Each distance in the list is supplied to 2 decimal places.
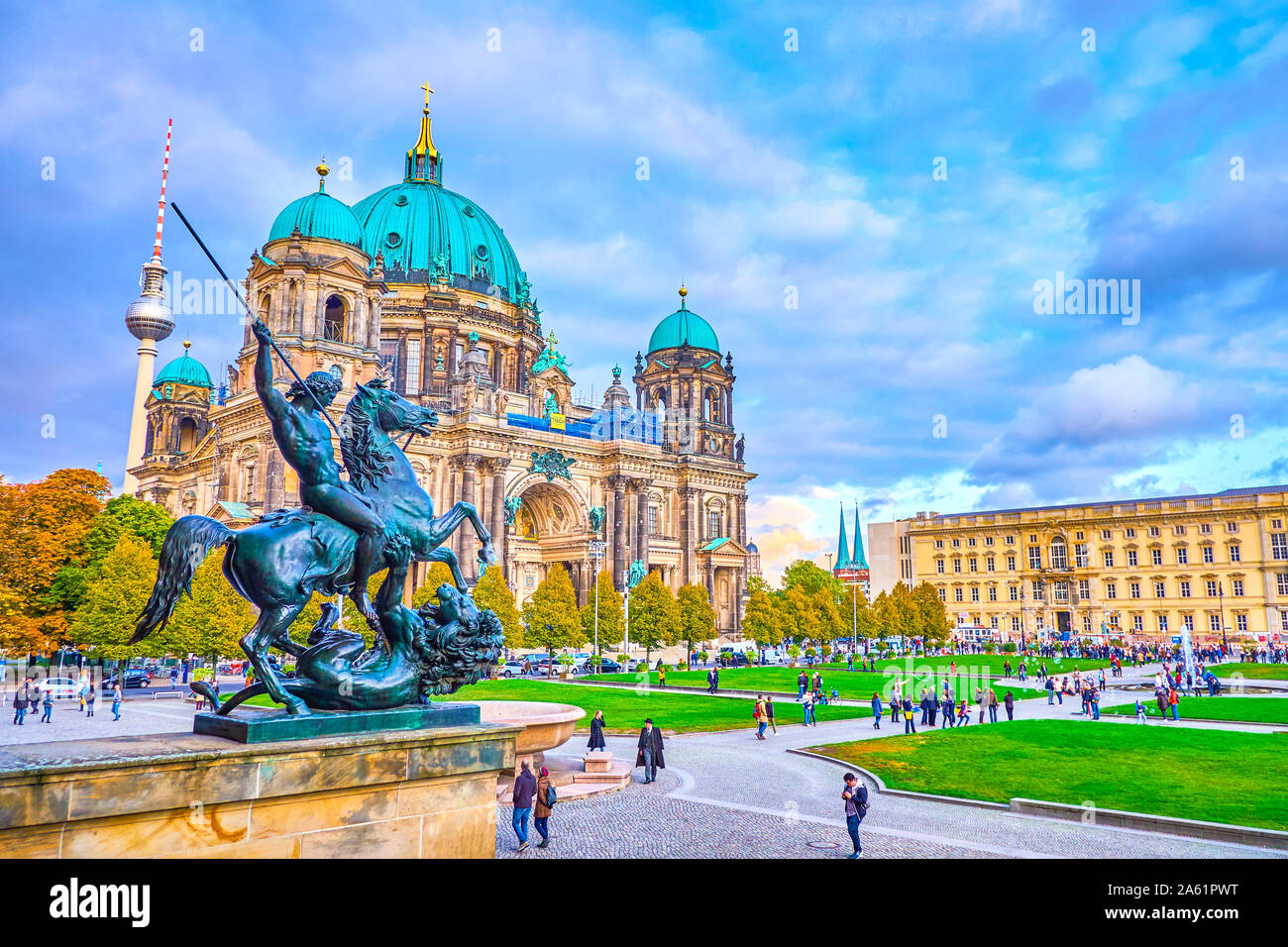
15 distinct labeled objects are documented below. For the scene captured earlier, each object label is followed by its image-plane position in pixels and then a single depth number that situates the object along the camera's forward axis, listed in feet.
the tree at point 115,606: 138.92
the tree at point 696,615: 219.82
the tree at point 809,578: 390.07
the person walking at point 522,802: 45.42
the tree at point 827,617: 227.59
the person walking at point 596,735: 71.31
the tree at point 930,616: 257.96
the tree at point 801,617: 220.64
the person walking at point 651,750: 67.36
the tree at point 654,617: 212.43
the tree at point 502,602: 179.52
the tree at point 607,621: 210.79
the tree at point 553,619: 193.36
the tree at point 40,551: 150.20
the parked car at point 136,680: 163.94
